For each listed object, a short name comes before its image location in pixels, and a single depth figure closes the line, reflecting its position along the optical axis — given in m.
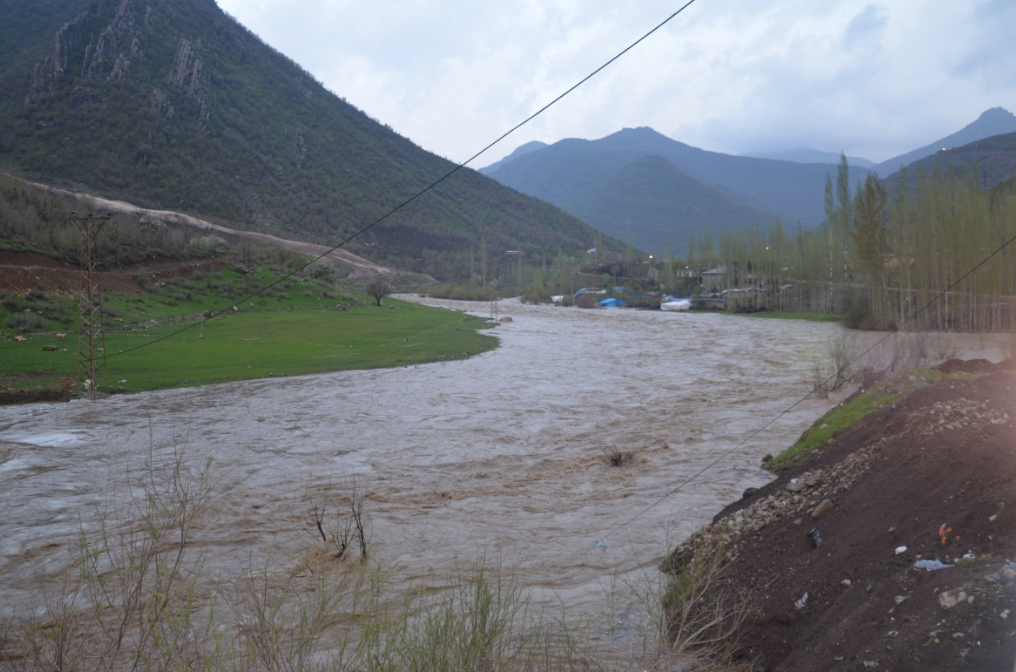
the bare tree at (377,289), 51.00
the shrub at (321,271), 50.50
